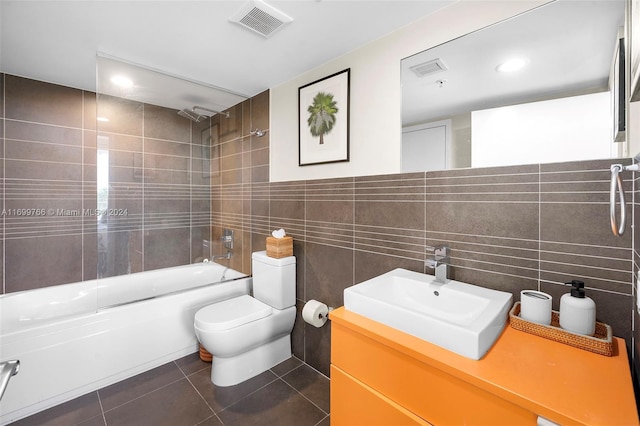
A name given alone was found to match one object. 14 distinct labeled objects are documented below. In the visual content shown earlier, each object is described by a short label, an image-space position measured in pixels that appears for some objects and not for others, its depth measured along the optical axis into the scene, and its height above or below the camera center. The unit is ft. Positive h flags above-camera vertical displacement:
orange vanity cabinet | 2.35 -1.59
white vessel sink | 2.99 -1.29
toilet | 6.06 -2.59
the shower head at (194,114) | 8.75 +3.14
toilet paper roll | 6.31 -2.31
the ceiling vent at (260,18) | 4.91 +3.61
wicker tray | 2.98 -1.42
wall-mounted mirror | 3.59 +1.82
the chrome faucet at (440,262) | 4.55 -0.83
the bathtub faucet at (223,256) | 9.57 -1.53
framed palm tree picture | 6.36 +2.24
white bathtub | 5.37 -2.64
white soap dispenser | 3.18 -1.16
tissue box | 7.18 -0.91
